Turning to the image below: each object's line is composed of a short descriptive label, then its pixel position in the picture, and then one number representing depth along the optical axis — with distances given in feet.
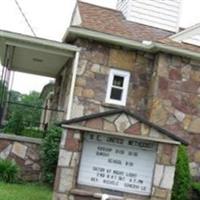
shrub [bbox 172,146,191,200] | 37.28
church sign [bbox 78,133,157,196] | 25.45
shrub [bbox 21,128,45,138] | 47.25
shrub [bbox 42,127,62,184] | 39.88
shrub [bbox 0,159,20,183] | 39.86
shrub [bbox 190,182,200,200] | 40.85
